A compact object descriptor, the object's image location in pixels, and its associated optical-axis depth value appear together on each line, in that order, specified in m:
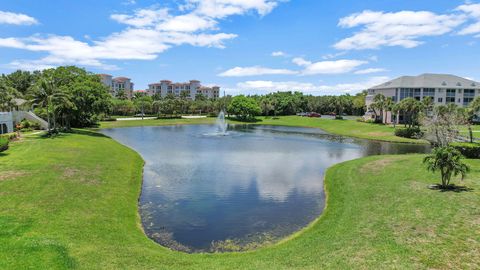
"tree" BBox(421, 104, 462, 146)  42.53
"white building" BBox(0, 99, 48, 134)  55.76
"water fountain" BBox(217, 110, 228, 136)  87.72
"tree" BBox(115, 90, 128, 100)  188.77
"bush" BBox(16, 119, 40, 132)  63.66
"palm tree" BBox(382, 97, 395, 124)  97.74
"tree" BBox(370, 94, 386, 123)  99.19
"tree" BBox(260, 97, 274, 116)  150.12
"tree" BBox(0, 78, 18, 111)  66.94
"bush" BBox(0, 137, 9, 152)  37.59
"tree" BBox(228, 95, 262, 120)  133.50
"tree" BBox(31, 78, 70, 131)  57.16
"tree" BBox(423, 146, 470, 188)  26.06
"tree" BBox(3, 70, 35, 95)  128.73
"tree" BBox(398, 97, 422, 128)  82.81
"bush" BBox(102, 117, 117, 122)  119.62
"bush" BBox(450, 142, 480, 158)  44.72
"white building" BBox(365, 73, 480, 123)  105.56
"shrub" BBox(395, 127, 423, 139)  74.38
